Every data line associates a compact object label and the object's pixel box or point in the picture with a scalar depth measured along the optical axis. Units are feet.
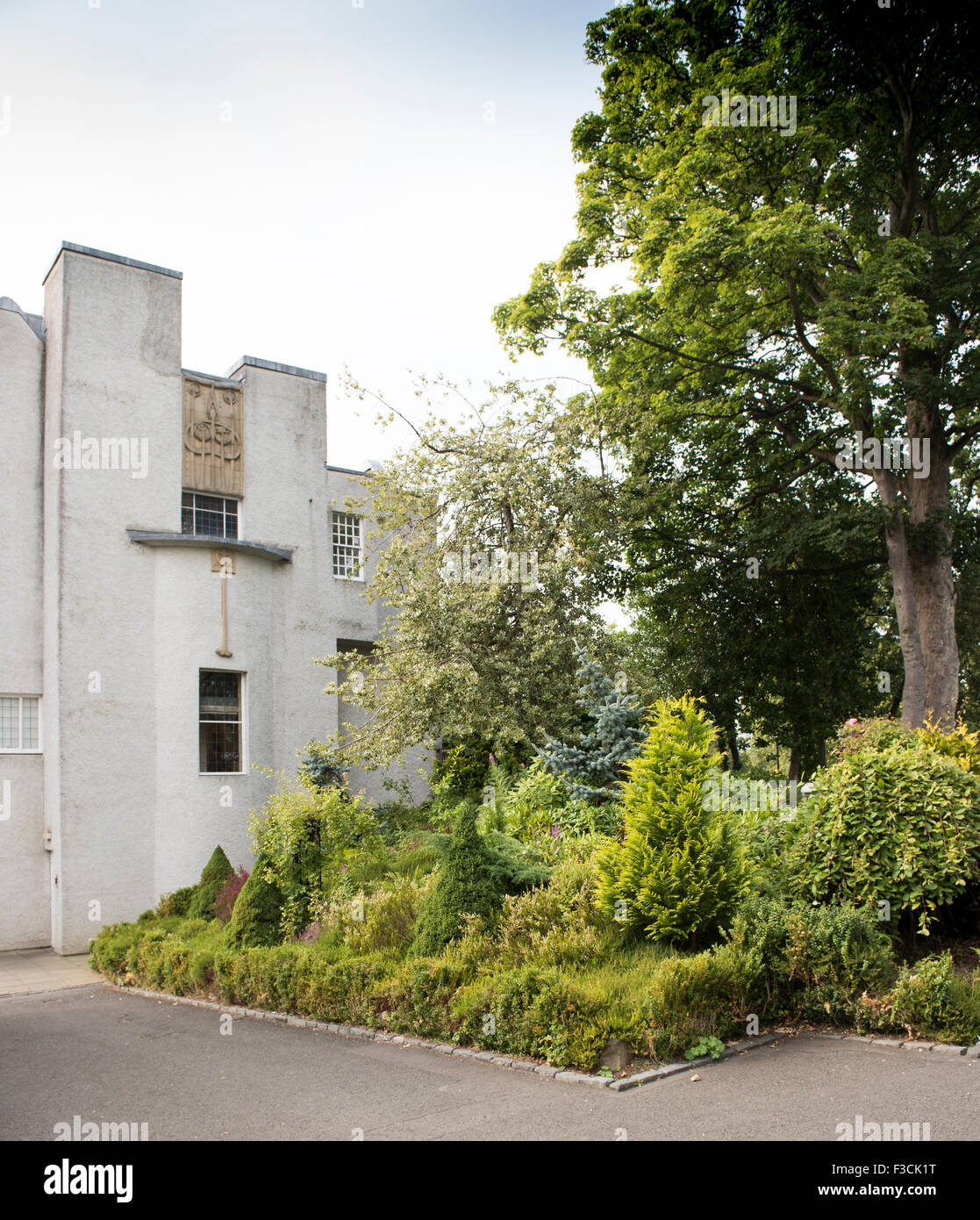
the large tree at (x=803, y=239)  56.80
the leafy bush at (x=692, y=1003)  25.46
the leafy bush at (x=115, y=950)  48.14
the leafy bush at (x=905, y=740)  36.47
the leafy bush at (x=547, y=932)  30.04
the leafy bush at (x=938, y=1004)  25.07
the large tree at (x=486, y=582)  56.65
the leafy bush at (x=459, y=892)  33.17
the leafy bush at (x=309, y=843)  42.88
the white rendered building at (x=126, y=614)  59.00
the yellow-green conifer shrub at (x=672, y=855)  29.96
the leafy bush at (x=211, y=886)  50.37
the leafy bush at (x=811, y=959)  27.32
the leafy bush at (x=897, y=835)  29.22
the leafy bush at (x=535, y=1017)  25.46
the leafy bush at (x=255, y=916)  41.16
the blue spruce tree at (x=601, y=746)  43.50
